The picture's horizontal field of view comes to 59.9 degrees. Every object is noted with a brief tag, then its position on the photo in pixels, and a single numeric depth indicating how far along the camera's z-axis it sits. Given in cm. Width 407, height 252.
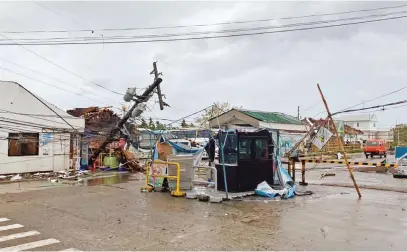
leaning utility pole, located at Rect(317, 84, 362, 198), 1152
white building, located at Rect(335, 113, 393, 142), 9350
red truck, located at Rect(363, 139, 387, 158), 3866
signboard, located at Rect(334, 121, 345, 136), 4039
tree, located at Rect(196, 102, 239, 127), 4849
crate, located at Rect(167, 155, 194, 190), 1275
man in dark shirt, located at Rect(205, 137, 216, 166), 1373
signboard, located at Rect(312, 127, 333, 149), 1355
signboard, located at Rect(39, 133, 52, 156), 2070
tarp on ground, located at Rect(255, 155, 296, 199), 1188
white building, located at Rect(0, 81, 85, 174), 1925
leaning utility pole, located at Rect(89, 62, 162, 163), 2181
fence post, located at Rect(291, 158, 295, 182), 1504
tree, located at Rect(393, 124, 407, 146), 5614
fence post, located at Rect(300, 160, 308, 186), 1517
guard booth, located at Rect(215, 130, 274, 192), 1220
